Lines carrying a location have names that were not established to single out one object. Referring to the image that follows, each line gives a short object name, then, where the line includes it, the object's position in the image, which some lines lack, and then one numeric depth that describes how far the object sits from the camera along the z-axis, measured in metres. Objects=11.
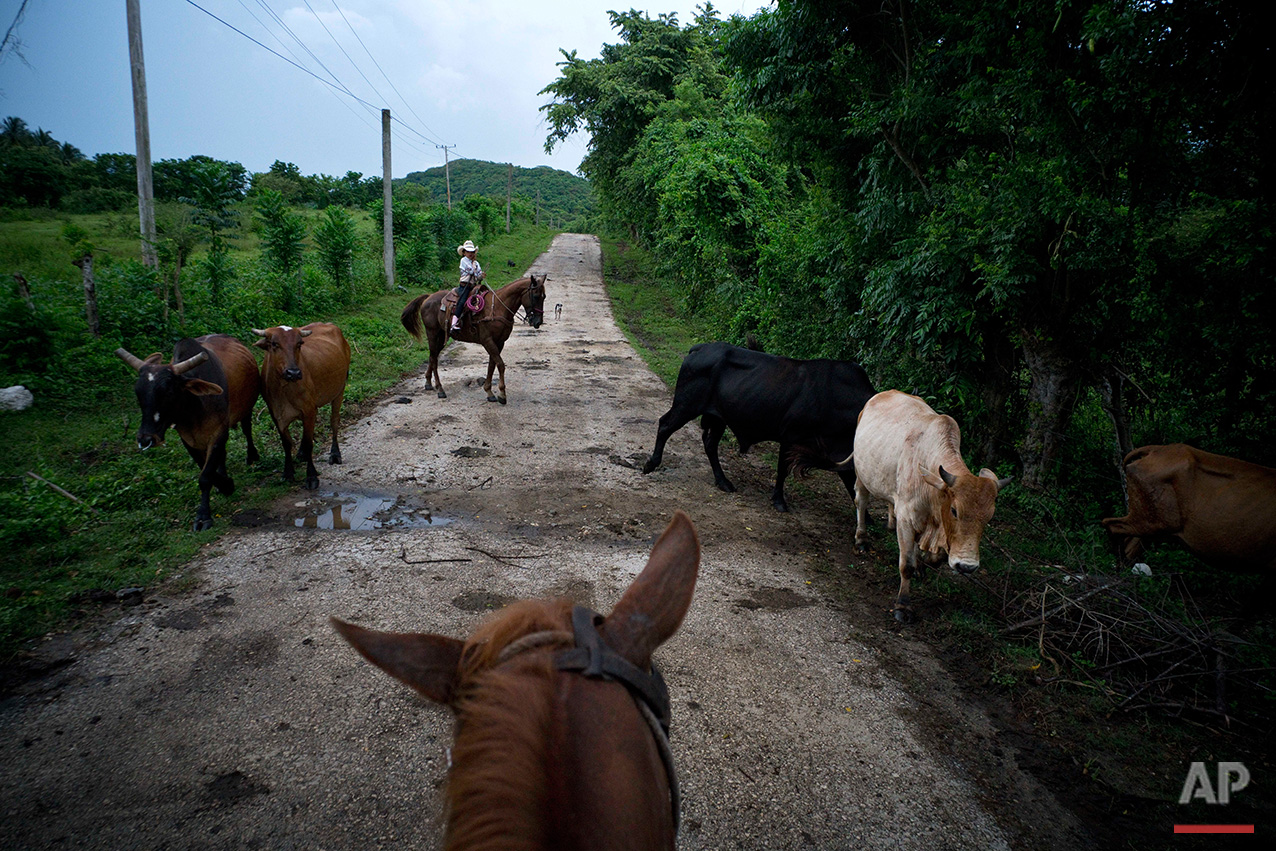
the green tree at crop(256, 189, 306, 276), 12.93
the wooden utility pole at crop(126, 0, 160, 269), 9.31
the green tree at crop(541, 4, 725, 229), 23.80
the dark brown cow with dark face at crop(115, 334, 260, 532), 4.93
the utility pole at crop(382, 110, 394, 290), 16.97
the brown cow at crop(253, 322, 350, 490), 5.95
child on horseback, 9.67
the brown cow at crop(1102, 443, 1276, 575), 4.22
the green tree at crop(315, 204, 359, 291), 14.79
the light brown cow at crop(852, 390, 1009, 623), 3.96
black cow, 6.23
